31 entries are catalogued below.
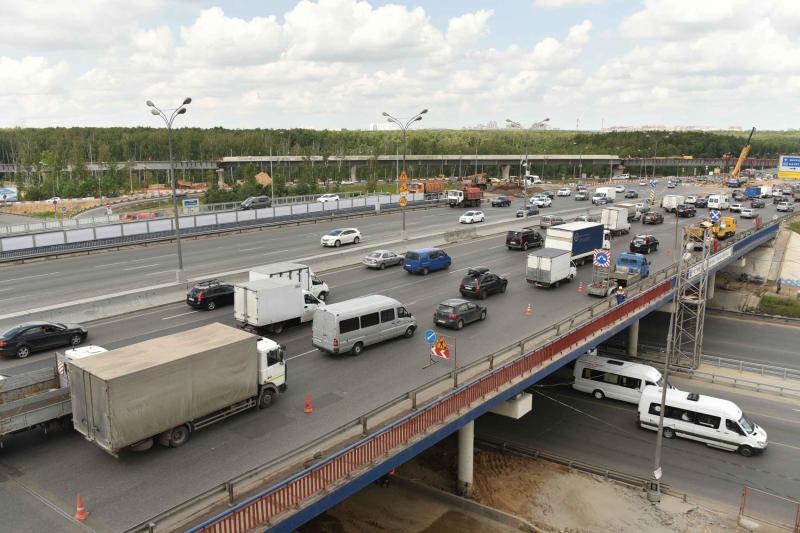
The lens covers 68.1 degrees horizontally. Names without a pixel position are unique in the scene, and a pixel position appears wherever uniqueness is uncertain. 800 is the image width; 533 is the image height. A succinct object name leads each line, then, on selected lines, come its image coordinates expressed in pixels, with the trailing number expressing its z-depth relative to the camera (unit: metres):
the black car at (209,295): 30.77
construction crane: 137.50
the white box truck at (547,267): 35.09
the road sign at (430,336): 20.58
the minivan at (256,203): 76.51
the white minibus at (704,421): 25.20
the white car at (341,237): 51.84
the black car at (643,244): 47.91
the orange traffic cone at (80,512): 12.94
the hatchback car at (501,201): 88.49
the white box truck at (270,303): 25.53
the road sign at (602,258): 31.09
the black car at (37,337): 23.88
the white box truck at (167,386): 14.89
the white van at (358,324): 22.94
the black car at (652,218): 65.25
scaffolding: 26.36
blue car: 39.69
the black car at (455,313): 27.03
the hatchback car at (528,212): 69.84
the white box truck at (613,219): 56.12
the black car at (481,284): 32.62
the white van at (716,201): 81.69
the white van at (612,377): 29.91
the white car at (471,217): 67.44
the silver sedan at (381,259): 41.94
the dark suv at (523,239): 49.36
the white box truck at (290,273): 29.61
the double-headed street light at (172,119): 34.36
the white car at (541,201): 85.75
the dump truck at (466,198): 86.38
